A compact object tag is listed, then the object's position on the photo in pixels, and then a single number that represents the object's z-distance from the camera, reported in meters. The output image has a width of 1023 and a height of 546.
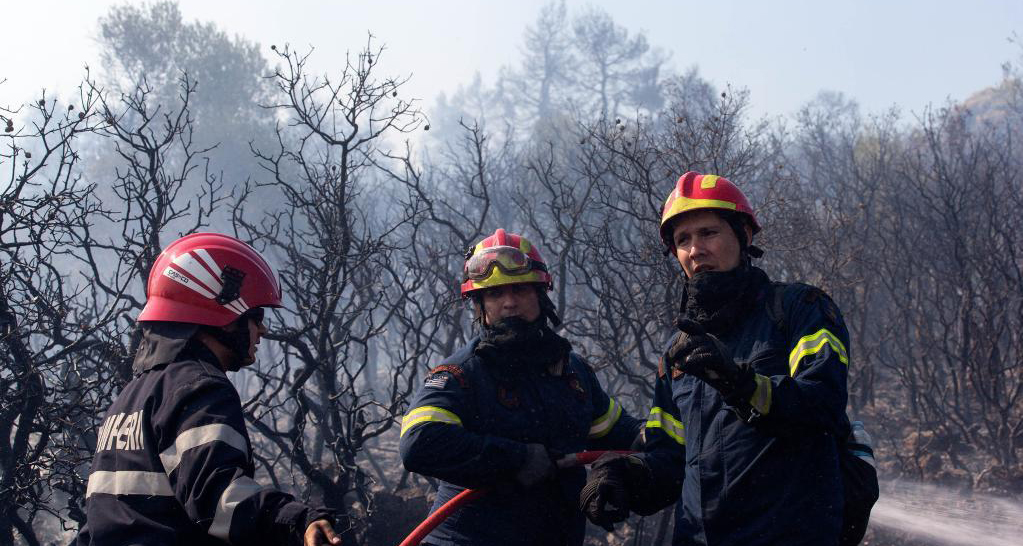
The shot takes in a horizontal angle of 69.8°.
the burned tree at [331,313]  5.95
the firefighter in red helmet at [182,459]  2.14
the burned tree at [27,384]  4.74
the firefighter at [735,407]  2.36
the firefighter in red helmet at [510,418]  3.09
